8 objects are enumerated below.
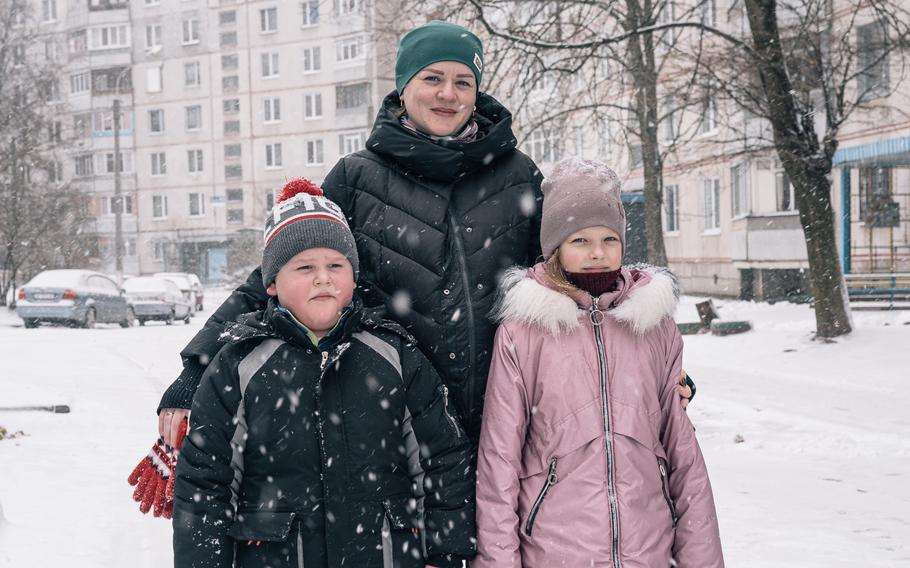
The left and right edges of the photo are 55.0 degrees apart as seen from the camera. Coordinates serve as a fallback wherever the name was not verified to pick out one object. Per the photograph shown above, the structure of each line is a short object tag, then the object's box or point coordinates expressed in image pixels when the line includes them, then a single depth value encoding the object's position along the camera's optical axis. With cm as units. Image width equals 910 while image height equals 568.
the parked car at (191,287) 3352
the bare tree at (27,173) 2867
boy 243
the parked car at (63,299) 2092
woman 277
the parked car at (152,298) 2553
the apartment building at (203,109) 5397
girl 249
